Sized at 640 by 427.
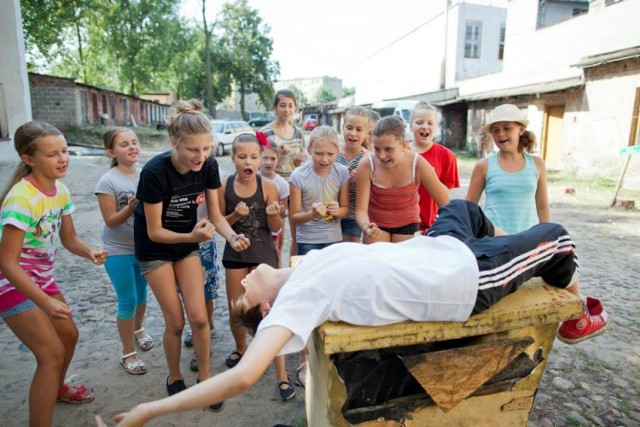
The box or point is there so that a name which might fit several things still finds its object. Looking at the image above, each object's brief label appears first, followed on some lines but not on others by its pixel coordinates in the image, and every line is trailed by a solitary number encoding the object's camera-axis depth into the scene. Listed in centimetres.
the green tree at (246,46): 4028
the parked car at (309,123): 4075
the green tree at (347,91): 8109
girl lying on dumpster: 153
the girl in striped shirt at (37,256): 210
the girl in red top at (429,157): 359
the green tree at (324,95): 8519
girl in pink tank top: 308
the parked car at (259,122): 4010
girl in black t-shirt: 248
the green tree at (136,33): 3447
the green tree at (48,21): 2831
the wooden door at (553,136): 1407
